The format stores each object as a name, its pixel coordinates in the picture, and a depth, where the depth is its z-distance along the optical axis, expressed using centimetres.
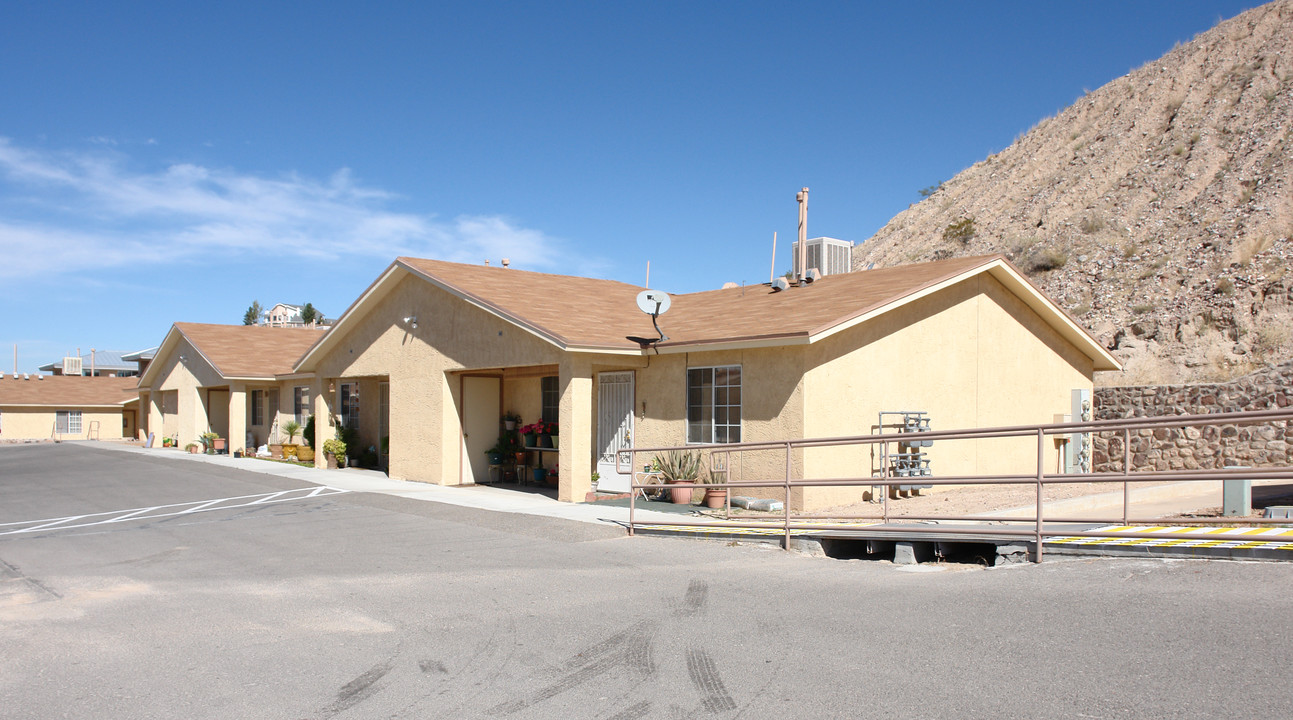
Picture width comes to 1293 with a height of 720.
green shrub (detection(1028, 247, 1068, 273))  3409
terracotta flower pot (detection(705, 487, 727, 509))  1445
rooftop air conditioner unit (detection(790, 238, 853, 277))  1925
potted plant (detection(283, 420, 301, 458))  2611
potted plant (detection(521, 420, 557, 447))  1803
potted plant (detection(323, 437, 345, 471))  2300
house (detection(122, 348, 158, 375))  4616
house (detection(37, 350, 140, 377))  6481
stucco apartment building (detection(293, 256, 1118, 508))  1419
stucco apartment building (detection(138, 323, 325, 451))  2819
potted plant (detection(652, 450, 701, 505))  1484
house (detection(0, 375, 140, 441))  4638
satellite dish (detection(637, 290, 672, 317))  1555
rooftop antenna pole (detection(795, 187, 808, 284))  1898
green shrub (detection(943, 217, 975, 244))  4028
